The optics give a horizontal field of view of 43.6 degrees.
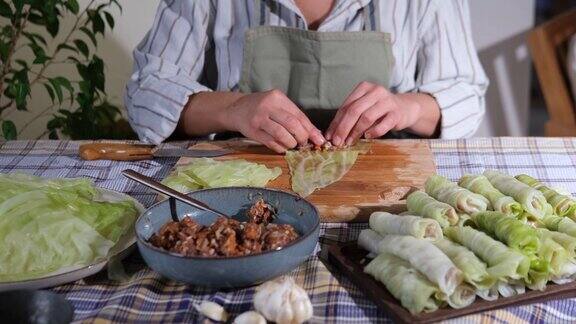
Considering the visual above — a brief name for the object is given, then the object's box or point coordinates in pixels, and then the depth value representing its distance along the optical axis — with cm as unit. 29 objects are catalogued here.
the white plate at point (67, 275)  111
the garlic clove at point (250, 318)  100
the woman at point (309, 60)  198
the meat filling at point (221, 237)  111
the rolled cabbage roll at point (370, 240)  120
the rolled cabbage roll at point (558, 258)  109
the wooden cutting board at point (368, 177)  141
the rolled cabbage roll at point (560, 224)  117
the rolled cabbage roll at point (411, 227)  117
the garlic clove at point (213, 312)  103
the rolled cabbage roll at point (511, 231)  110
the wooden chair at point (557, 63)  312
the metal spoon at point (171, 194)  126
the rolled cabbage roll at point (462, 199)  127
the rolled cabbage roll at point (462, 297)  103
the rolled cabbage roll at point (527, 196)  126
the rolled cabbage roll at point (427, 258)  103
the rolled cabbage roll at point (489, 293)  106
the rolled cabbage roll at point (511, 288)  107
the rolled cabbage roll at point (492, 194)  126
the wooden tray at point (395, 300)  101
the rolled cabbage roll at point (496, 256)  105
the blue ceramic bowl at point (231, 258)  107
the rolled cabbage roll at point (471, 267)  104
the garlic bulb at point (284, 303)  100
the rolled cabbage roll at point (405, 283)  101
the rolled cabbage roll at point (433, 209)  122
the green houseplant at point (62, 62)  250
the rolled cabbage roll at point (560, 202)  128
